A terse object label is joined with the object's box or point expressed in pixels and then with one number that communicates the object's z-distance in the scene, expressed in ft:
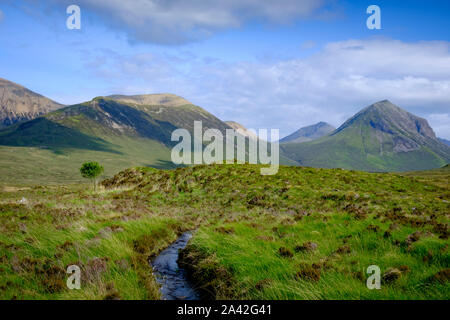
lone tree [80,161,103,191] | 259.86
